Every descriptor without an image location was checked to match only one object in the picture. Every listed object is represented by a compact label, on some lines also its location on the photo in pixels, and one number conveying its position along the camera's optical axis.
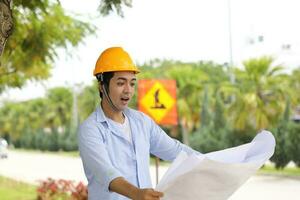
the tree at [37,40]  11.29
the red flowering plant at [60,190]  11.30
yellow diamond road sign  13.79
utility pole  42.31
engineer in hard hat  2.88
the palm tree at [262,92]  33.80
